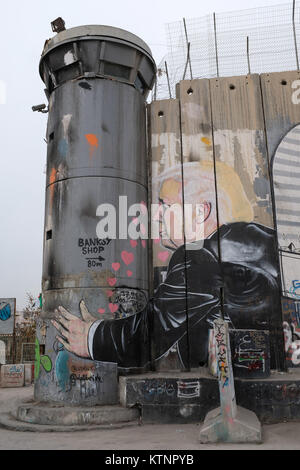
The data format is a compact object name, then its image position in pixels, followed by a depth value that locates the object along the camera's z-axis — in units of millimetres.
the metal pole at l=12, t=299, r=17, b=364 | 25734
